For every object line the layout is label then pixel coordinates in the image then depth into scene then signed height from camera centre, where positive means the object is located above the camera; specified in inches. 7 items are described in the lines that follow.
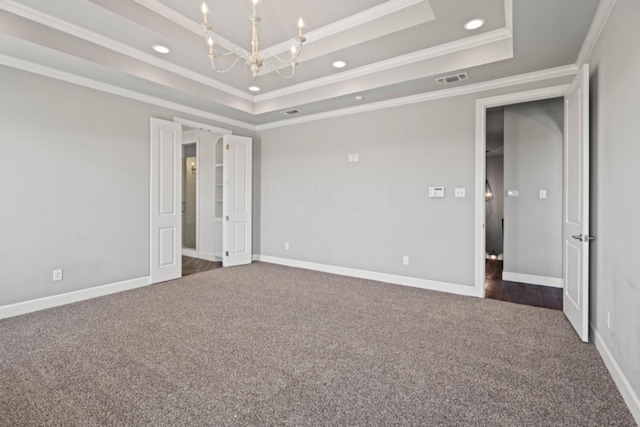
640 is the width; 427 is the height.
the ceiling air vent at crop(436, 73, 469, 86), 143.0 +62.4
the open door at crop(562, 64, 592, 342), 104.0 +2.4
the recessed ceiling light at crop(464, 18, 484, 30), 117.3 +71.3
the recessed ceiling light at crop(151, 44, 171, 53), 136.7 +71.7
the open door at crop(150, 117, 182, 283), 176.1 +6.1
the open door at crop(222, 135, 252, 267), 218.4 +7.6
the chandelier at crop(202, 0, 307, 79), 85.5 +49.7
